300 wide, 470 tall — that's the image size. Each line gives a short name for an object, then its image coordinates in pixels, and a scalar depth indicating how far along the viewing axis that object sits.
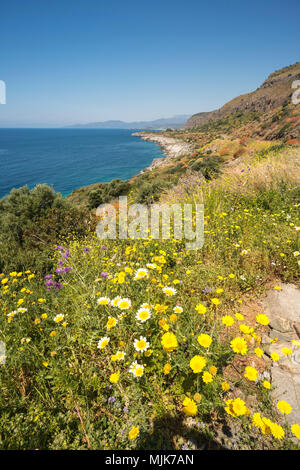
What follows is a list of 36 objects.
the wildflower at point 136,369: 1.60
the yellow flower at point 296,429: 1.20
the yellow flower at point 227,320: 1.73
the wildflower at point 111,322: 1.79
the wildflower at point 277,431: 1.21
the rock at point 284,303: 2.35
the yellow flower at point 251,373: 1.44
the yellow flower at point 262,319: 1.70
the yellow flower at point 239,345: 1.55
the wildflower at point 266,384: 1.45
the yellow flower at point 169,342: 1.57
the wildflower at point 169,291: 2.13
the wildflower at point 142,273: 2.32
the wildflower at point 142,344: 1.68
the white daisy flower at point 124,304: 1.90
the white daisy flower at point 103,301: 1.95
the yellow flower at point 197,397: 1.45
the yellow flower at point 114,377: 1.54
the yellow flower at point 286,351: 1.58
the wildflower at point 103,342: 1.76
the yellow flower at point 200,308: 1.88
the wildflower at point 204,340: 1.58
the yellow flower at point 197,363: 1.45
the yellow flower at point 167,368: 1.59
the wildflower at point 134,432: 1.33
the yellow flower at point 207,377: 1.44
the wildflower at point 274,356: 1.58
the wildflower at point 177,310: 2.00
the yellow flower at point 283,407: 1.32
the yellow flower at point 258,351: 1.52
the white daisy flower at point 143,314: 1.80
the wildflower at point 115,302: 1.93
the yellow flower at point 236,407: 1.29
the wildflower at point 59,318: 2.03
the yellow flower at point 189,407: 1.34
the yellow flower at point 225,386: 1.43
